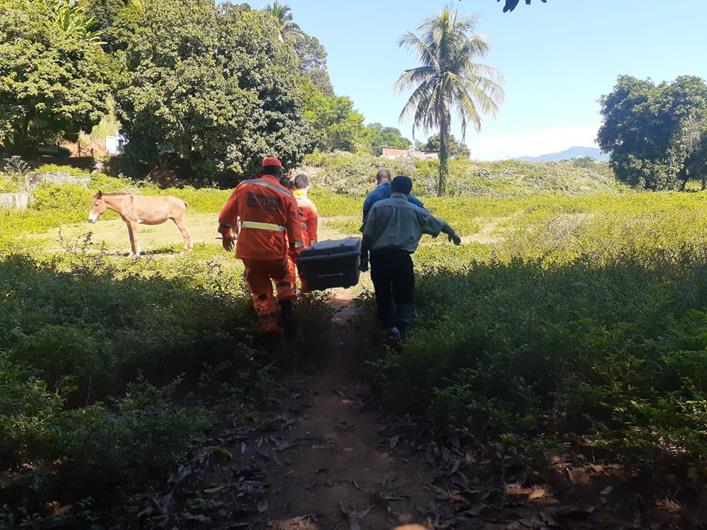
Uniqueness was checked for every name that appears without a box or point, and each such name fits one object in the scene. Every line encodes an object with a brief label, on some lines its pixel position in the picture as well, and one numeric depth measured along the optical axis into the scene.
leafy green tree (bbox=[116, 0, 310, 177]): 25.44
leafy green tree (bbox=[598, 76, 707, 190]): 37.84
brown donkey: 11.30
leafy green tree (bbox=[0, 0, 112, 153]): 25.14
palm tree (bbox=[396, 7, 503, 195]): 26.45
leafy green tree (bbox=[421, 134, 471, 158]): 65.69
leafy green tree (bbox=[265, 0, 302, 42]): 50.50
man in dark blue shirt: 6.75
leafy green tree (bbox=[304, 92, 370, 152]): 52.75
